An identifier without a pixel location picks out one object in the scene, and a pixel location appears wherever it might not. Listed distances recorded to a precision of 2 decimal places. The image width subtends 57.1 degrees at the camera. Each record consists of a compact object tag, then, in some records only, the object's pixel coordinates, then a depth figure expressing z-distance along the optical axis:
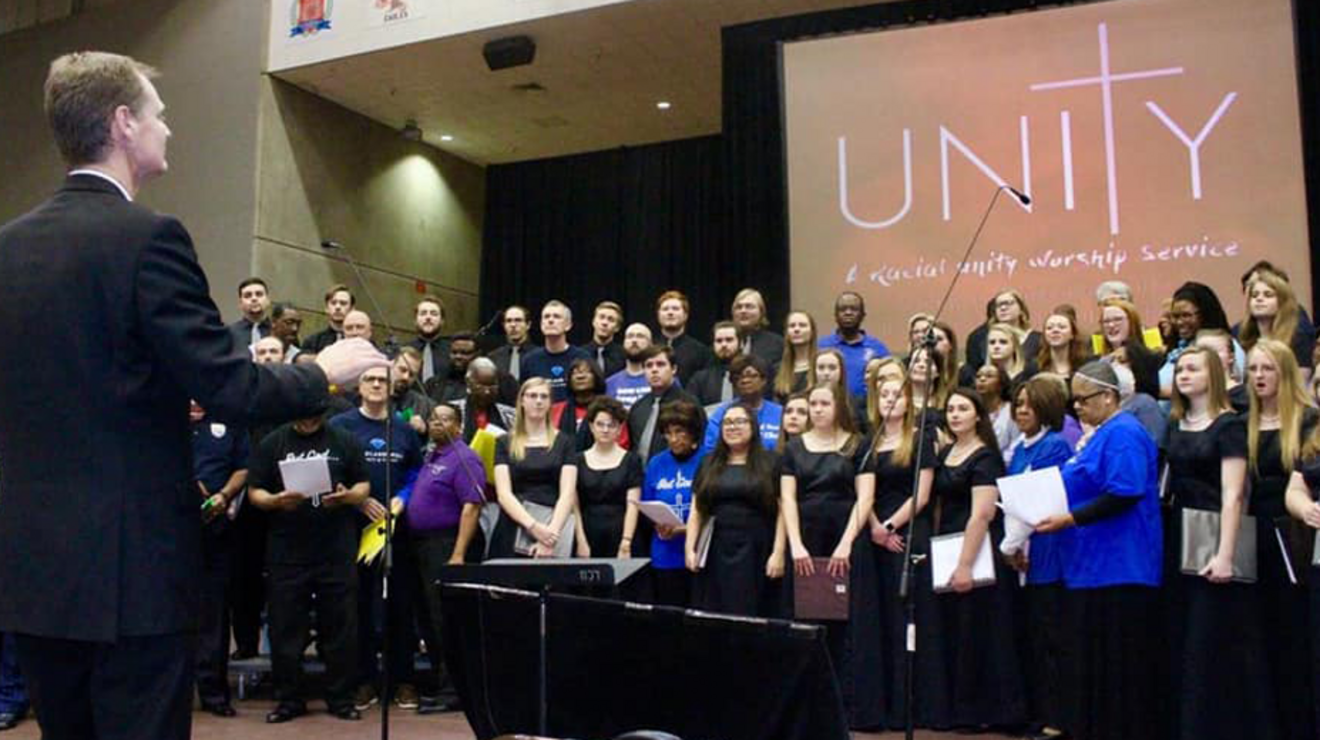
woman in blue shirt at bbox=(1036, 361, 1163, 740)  4.52
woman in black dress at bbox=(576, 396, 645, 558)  5.72
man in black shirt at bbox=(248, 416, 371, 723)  5.50
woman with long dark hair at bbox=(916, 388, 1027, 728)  5.06
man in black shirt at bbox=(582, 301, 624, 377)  7.35
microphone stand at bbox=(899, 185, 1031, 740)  3.43
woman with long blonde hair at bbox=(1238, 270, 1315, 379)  5.47
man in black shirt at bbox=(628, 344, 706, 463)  6.13
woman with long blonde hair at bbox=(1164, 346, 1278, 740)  4.32
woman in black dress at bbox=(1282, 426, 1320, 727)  4.14
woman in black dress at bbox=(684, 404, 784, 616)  5.39
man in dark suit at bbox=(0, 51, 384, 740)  1.82
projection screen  7.75
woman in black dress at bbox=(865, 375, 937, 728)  5.23
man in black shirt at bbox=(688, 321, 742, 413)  6.54
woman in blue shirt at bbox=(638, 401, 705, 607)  5.59
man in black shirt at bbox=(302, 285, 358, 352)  7.60
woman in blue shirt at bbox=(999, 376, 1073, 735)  4.85
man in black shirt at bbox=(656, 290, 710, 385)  7.12
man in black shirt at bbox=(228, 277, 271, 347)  7.41
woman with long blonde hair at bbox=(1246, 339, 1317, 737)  4.34
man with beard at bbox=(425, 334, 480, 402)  7.27
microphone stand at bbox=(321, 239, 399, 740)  3.73
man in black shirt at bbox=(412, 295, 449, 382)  7.70
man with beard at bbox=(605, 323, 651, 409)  6.68
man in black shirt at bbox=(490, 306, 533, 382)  7.62
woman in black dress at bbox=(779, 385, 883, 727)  5.25
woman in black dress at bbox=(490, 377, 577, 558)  5.66
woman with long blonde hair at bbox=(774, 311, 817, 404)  6.40
